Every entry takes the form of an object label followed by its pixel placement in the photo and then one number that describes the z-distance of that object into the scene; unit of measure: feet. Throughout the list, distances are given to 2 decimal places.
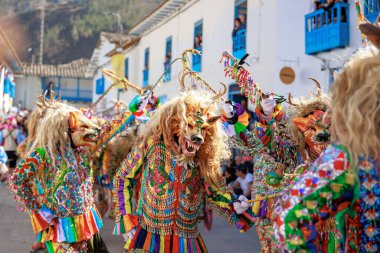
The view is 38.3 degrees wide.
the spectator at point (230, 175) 36.88
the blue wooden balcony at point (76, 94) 164.66
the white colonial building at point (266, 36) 35.09
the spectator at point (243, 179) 33.34
